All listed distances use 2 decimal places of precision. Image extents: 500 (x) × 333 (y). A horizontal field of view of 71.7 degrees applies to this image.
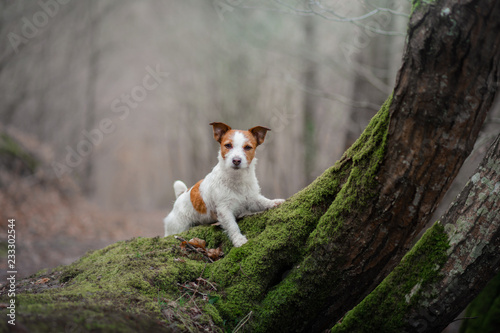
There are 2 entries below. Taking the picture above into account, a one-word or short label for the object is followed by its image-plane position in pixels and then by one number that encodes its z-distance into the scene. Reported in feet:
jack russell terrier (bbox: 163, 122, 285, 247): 13.32
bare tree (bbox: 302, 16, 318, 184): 42.45
